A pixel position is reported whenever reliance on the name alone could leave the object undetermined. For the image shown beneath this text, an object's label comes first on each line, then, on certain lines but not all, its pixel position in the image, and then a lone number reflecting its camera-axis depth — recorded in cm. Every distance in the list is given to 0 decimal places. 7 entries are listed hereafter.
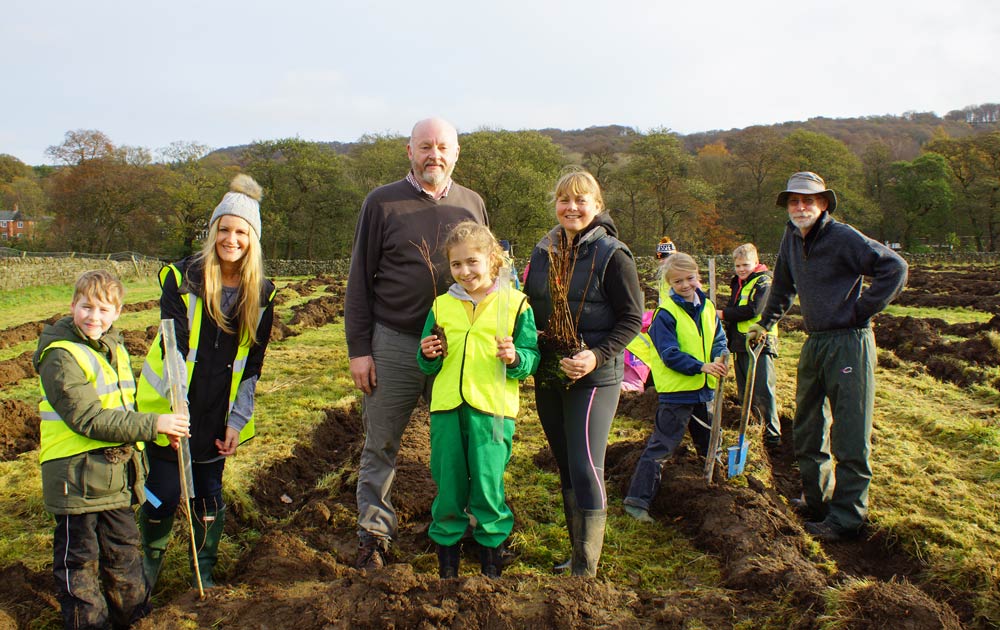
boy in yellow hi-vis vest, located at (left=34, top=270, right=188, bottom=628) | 259
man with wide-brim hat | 393
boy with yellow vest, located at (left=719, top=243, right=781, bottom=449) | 585
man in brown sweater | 340
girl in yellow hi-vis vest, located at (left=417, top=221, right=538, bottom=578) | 299
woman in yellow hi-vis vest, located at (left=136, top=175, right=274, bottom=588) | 304
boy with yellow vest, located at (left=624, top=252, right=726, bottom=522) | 443
